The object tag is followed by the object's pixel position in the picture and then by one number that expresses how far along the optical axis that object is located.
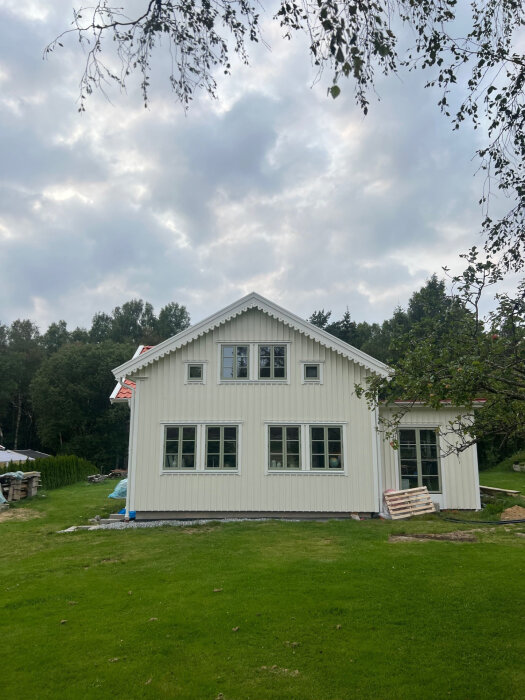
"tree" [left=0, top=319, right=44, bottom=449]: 50.94
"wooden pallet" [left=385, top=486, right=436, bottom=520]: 14.92
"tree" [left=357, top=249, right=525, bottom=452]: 6.40
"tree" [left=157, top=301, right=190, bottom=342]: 66.75
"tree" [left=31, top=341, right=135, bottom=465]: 46.34
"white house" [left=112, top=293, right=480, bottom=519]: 15.20
